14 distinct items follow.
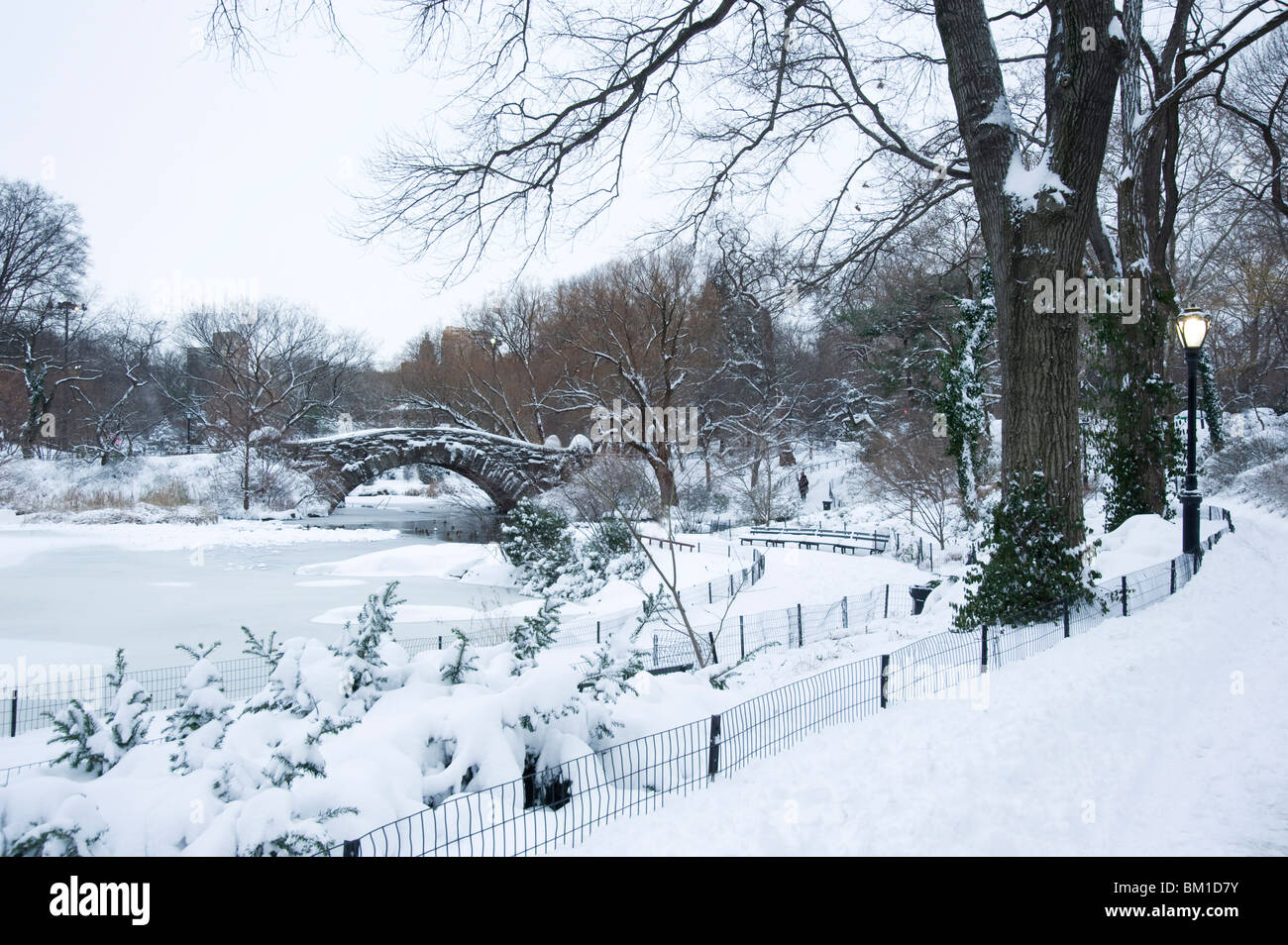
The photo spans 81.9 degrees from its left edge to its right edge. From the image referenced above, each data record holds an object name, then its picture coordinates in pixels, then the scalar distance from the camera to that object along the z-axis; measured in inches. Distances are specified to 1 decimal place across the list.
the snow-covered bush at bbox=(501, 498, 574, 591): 746.2
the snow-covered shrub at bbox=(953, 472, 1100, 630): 344.8
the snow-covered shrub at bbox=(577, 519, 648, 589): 754.2
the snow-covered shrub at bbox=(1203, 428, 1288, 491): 978.1
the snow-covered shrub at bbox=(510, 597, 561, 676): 232.3
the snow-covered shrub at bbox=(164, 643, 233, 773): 153.8
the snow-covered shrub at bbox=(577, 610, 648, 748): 197.0
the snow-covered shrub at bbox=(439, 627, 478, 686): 217.0
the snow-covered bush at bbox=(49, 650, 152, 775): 161.9
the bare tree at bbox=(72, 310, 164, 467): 1701.5
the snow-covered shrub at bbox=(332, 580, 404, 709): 198.4
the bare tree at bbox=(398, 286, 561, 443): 1701.5
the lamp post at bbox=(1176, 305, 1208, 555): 463.2
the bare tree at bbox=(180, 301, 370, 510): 1464.1
